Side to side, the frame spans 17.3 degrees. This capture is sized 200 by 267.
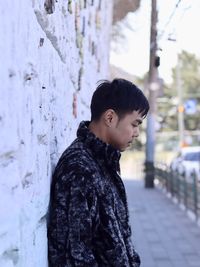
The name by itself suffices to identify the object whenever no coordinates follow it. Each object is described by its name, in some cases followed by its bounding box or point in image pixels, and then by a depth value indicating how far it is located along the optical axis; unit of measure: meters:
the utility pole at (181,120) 46.32
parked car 22.70
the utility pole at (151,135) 19.58
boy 2.39
